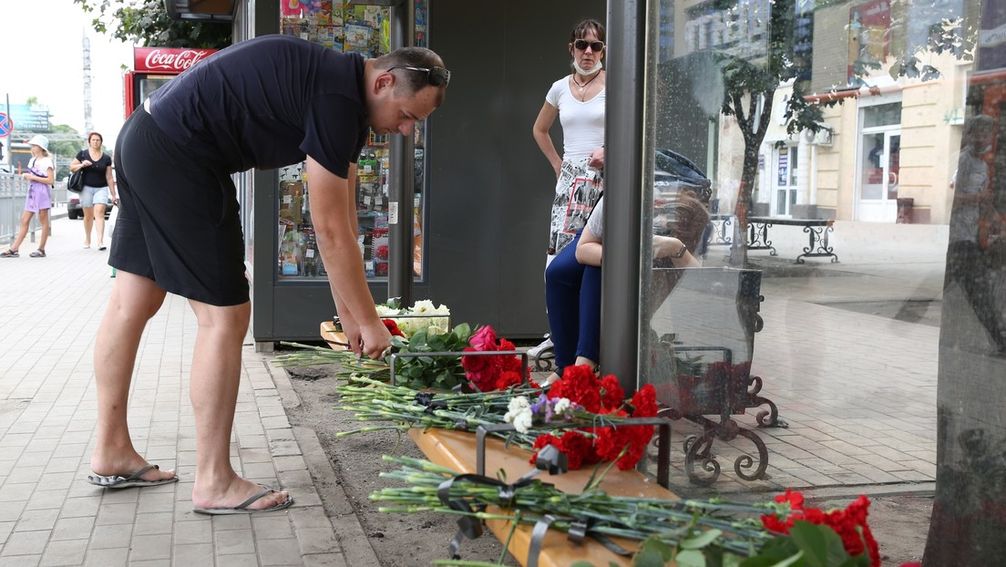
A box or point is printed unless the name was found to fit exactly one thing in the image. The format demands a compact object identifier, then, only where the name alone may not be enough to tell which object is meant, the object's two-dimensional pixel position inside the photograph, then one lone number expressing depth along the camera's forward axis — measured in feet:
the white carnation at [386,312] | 16.75
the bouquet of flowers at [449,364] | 12.55
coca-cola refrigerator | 41.32
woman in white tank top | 19.50
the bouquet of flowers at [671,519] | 6.15
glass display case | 24.84
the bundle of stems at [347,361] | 13.53
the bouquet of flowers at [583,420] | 8.93
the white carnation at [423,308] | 17.29
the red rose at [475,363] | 12.67
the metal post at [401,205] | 20.31
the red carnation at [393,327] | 15.06
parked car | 87.15
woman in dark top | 57.88
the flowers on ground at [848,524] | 6.34
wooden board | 7.17
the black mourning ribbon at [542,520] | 7.23
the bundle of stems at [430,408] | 10.51
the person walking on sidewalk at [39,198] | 56.85
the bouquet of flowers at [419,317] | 16.22
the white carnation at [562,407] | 9.06
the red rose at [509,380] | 12.14
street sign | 89.14
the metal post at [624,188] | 10.46
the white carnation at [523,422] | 9.04
